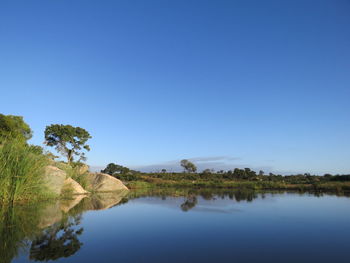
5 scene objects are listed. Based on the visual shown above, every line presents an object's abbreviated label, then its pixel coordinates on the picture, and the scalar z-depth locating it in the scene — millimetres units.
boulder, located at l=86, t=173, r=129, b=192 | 23266
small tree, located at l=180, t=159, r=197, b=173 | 65000
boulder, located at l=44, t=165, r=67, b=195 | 12859
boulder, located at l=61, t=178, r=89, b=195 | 16078
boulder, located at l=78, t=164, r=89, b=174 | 20688
